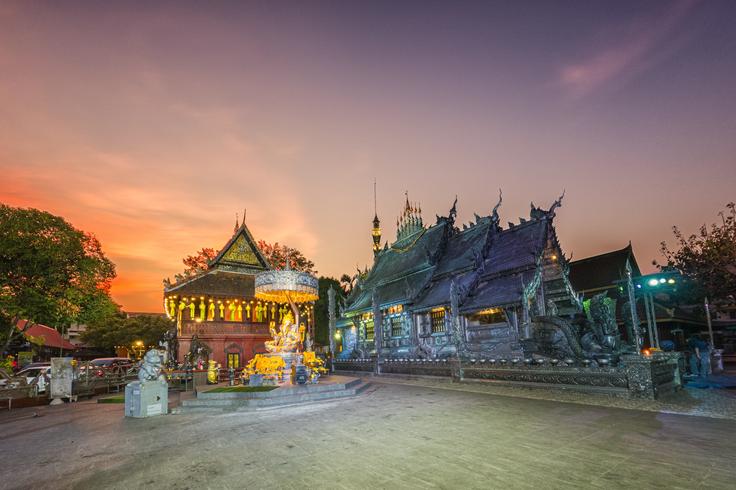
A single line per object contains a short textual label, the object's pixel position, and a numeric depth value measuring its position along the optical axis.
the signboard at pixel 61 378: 15.93
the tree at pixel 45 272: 19.48
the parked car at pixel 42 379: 16.38
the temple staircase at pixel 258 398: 11.51
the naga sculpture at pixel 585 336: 14.24
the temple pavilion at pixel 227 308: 27.14
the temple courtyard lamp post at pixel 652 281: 17.94
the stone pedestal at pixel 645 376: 10.70
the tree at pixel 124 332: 44.50
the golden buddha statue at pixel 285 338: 15.80
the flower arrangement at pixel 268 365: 14.81
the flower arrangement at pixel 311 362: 14.96
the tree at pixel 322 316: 49.81
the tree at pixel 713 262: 17.73
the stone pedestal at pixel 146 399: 10.88
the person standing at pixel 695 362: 17.45
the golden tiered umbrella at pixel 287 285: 15.71
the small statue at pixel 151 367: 11.23
